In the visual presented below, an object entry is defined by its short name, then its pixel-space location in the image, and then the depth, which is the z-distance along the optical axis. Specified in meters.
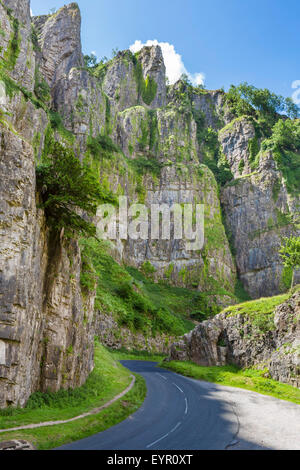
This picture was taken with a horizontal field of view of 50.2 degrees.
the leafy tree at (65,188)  14.32
